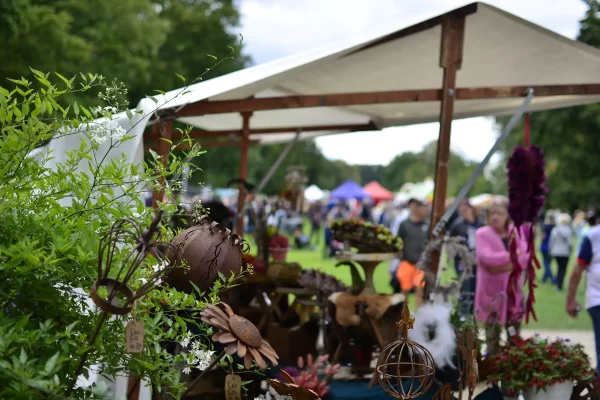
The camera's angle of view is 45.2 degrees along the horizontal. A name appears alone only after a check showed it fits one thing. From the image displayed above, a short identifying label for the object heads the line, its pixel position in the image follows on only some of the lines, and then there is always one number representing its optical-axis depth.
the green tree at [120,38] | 10.76
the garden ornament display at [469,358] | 3.38
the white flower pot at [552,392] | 4.18
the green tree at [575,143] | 15.09
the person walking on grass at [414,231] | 8.99
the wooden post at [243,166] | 7.36
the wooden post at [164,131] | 4.36
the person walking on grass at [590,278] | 5.15
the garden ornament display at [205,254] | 2.94
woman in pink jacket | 5.80
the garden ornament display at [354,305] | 5.17
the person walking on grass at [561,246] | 13.83
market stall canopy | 4.81
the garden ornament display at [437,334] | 4.72
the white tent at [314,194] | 37.03
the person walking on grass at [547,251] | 15.45
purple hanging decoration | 5.50
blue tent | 31.86
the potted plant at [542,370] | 4.18
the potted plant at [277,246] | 7.03
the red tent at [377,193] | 35.78
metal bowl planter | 5.39
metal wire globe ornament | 2.65
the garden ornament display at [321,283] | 5.82
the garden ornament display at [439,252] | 5.06
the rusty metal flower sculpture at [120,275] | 1.93
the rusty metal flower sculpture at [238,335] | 2.27
